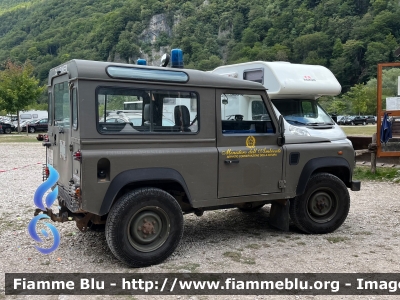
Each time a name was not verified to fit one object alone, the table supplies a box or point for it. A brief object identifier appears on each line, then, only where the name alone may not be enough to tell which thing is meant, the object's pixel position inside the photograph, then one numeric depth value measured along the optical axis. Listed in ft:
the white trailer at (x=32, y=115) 152.15
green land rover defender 15.39
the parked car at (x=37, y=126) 123.49
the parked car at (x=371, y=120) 190.80
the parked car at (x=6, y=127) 122.44
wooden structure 34.81
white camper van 24.98
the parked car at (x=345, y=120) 185.57
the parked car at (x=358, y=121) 185.26
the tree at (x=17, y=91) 111.75
